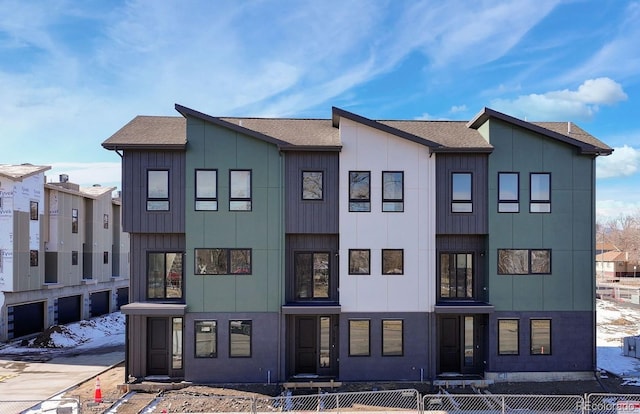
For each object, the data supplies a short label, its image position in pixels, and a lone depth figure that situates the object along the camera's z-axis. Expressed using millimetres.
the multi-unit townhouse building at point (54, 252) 23094
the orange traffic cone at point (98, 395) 13309
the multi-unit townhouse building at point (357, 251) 15266
